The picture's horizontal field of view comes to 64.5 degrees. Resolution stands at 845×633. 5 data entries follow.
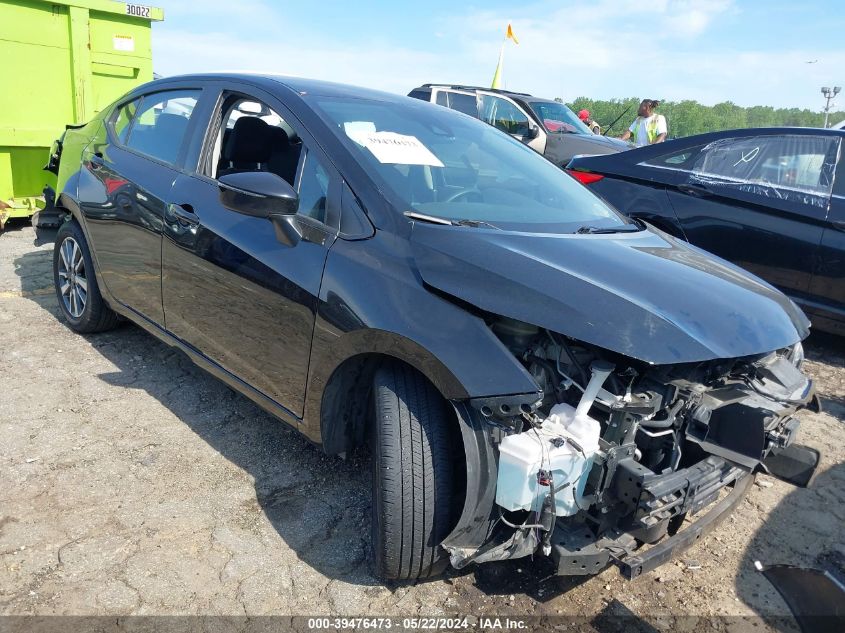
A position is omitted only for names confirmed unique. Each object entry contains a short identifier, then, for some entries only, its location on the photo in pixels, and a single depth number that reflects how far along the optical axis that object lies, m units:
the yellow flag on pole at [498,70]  15.18
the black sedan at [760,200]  4.61
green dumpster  6.85
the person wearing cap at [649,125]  10.12
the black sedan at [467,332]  1.98
